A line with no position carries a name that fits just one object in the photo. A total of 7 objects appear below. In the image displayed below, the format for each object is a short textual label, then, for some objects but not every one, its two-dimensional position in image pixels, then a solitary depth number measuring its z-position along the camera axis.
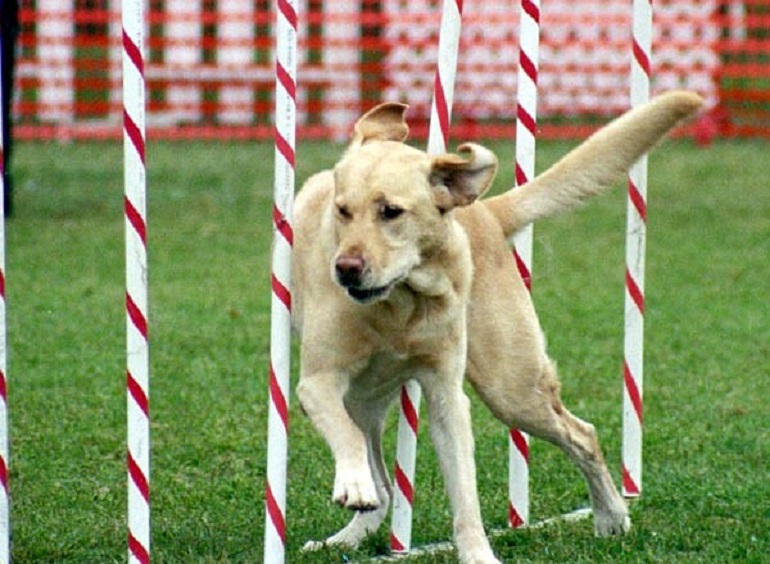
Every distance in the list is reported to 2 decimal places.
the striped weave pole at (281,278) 9.18
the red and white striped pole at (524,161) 11.03
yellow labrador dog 9.10
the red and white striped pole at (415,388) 10.38
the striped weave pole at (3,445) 9.21
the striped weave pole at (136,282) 8.94
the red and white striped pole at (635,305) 11.83
